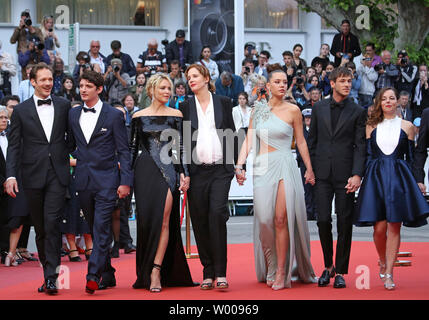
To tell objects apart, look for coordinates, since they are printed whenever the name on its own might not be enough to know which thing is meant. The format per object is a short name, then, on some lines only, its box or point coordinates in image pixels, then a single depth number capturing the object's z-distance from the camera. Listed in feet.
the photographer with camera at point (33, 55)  54.34
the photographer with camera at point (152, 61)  59.31
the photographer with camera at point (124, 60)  59.47
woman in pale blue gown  26.53
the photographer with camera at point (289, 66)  59.36
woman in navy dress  26.05
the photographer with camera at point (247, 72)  58.69
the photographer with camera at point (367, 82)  62.39
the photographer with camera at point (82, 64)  54.49
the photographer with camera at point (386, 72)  61.46
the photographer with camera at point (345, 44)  63.26
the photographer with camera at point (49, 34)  56.18
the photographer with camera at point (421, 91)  63.10
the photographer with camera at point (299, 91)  57.57
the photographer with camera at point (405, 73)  62.49
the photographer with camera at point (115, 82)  57.11
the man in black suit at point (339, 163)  26.40
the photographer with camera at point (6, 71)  54.24
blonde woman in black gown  25.81
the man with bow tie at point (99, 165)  25.00
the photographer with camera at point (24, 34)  55.06
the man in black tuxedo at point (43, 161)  25.21
